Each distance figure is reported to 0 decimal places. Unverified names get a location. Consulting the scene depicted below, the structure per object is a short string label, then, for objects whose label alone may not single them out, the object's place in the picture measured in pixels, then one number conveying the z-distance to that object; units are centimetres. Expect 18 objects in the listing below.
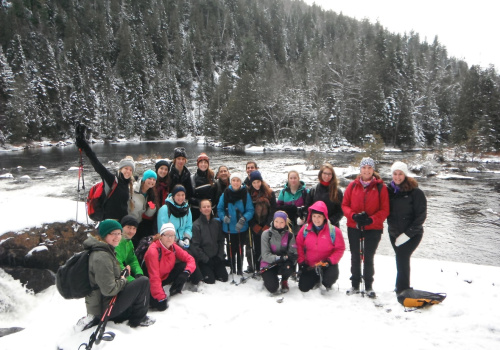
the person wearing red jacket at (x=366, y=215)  438
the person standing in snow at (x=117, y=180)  454
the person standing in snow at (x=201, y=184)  575
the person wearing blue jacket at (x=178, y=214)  477
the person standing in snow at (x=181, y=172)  573
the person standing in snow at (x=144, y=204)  498
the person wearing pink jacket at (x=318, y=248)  460
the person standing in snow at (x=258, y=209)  527
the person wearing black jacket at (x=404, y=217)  417
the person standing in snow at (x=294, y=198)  536
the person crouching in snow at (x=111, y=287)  313
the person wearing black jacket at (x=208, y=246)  501
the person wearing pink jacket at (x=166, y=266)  402
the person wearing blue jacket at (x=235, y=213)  517
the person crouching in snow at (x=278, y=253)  465
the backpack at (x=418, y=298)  395
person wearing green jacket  396
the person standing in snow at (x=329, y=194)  493
